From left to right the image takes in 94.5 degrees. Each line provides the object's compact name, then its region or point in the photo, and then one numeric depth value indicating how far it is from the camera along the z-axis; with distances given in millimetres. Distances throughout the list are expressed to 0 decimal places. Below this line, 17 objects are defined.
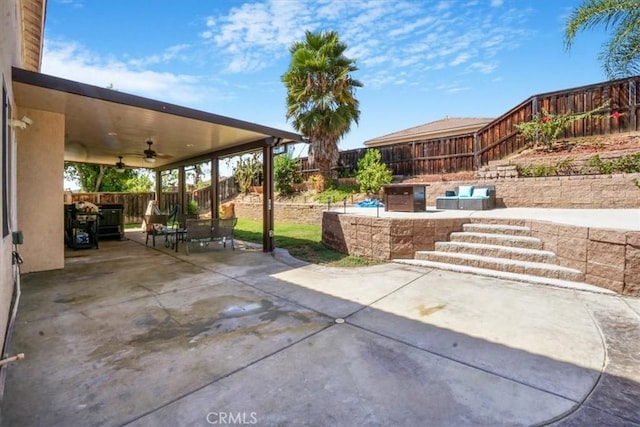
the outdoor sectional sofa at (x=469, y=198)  8688
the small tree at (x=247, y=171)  16781
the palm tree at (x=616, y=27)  7368
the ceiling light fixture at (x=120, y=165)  10743
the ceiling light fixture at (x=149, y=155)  8234
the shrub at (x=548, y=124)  8914
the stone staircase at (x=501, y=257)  4492
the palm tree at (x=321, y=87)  12805
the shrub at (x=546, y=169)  8367
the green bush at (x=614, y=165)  7457
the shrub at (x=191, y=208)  12156
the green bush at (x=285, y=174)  14940
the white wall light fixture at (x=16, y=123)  3396
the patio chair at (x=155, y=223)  8508
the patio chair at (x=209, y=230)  6994
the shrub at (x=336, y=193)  12836
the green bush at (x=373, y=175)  12352
